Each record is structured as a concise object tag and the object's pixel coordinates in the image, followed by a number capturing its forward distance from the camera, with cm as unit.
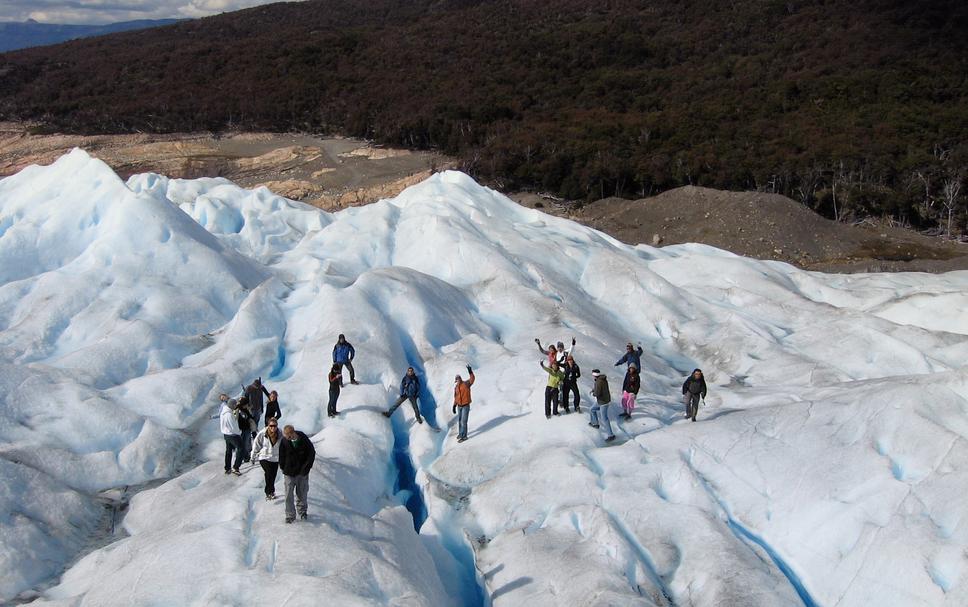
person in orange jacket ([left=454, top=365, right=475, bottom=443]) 1566
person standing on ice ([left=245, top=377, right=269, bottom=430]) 1507
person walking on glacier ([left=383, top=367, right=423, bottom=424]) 1638
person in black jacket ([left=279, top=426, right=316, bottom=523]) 1073
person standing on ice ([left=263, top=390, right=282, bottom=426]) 1430
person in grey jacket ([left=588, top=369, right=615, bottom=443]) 1493
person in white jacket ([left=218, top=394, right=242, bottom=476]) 1342
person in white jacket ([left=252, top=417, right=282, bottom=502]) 1144
